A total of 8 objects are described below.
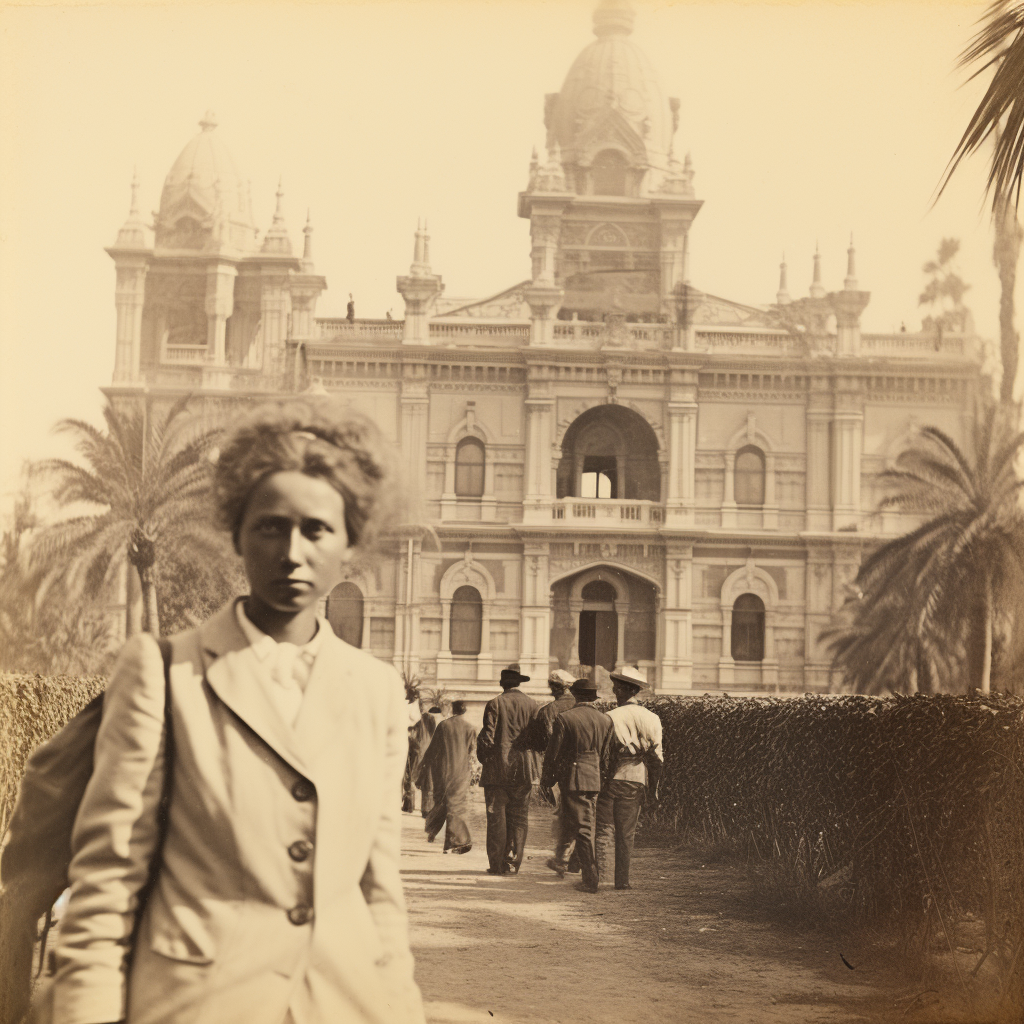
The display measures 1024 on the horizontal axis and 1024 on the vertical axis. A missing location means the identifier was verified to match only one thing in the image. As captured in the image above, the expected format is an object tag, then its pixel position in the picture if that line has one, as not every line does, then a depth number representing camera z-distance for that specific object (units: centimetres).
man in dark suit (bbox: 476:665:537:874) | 1157
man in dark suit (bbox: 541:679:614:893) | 1101
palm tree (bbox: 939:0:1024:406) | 852
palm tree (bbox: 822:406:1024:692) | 1116
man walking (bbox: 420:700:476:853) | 1280
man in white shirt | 1080
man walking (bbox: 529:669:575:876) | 1115
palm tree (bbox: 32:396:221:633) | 1060
